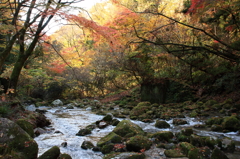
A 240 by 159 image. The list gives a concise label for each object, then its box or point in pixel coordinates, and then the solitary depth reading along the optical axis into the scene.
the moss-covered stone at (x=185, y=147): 3.49
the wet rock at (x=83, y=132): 5.27
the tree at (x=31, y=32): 4.20
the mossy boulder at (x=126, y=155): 3.31
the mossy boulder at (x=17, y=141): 3.19
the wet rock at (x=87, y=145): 4.12
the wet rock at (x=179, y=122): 6.23
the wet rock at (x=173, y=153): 3.38
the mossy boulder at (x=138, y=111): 8.07
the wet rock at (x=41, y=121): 6.18
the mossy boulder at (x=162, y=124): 5.85
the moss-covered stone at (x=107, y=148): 3.84
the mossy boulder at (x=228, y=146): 3.69
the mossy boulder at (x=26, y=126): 4.65
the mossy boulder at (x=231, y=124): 5.03
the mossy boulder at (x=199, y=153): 3.23
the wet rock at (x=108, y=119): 6.89
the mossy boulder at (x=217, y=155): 3.11
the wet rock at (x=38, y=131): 5.13
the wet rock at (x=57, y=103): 13.23
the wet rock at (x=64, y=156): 3.23
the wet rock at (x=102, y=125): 6.12
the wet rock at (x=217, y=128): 5.18
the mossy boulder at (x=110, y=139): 4.19
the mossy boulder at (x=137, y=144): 3.85
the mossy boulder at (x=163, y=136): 4.42
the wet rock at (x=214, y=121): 5.81
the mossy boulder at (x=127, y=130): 4.80
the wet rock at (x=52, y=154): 3.15
